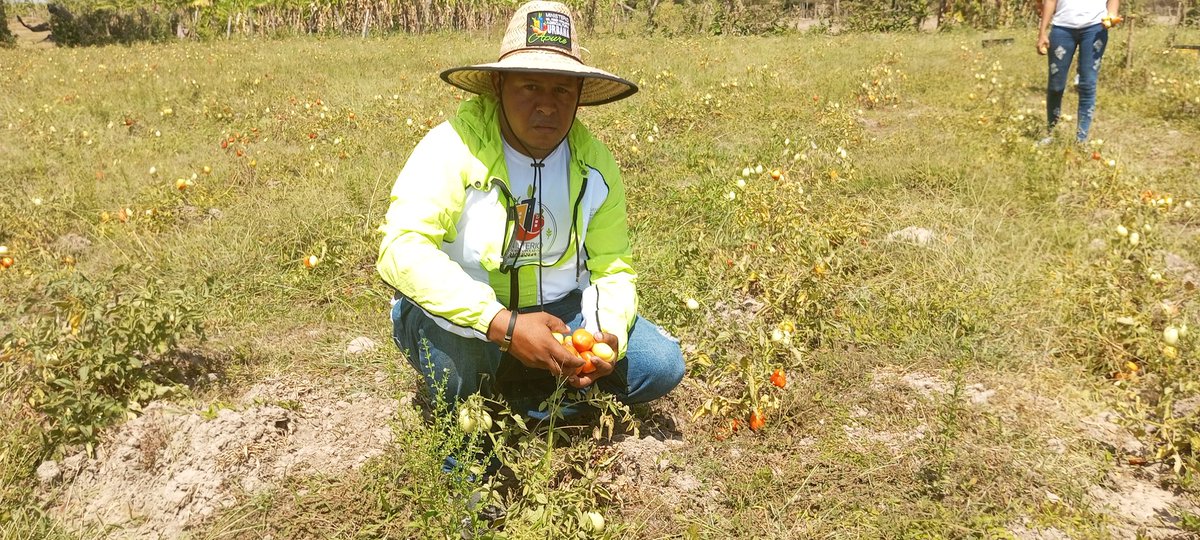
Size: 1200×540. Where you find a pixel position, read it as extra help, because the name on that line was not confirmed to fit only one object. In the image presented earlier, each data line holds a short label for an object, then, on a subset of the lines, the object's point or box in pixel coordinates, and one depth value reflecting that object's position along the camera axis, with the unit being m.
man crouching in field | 1.92
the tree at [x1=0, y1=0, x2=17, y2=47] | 18.28
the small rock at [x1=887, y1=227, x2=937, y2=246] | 3.69
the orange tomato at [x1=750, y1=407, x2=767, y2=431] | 2.37
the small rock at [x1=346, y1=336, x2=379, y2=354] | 2.94
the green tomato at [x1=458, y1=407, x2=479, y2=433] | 1.81
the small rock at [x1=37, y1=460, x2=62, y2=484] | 2.08
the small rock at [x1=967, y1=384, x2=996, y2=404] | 2.54
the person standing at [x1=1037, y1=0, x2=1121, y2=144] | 5.10
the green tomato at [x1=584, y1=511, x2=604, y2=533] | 1.85
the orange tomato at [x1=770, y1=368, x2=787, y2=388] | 2.41
